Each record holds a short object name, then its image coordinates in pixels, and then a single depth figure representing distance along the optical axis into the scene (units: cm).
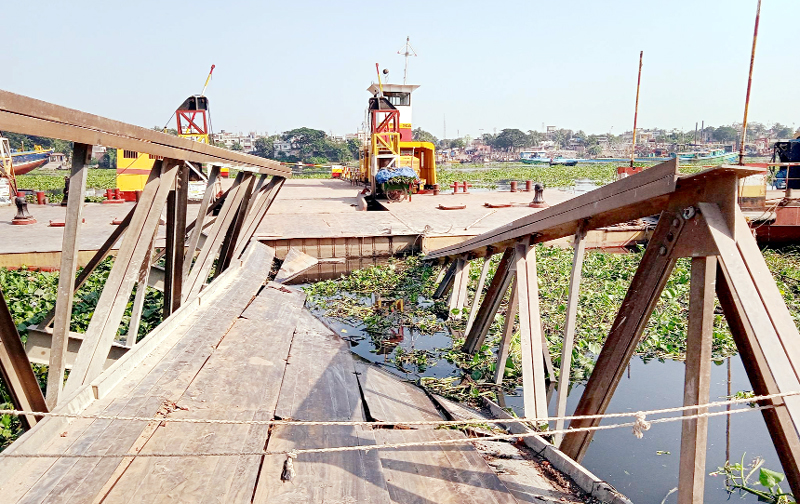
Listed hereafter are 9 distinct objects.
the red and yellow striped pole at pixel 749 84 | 1052
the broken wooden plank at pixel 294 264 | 1004
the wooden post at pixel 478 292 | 691
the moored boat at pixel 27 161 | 3450
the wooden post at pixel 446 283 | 872
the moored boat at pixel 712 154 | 4866
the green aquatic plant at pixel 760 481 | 374
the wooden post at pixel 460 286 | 803
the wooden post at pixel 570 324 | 393
